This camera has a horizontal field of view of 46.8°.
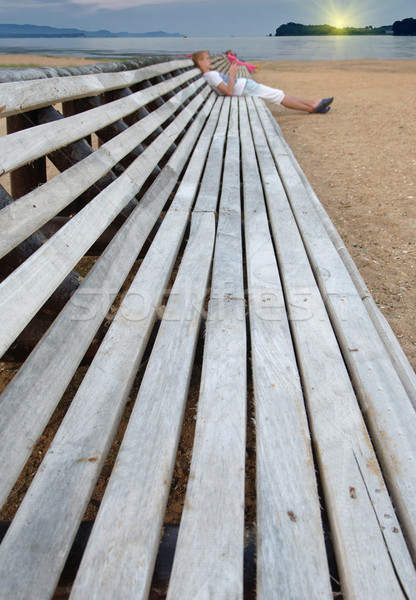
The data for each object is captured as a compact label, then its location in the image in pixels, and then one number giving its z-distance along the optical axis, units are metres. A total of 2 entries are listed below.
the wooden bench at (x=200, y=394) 0.84
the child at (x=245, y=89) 7.68
